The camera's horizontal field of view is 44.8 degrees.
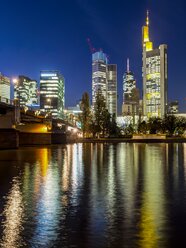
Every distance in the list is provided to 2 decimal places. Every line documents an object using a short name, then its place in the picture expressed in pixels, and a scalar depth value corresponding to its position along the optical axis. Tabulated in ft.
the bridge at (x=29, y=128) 128.82
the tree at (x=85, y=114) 285.57
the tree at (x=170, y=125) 322.11
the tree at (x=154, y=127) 318.42
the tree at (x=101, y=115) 288.85
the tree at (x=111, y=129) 318.77
